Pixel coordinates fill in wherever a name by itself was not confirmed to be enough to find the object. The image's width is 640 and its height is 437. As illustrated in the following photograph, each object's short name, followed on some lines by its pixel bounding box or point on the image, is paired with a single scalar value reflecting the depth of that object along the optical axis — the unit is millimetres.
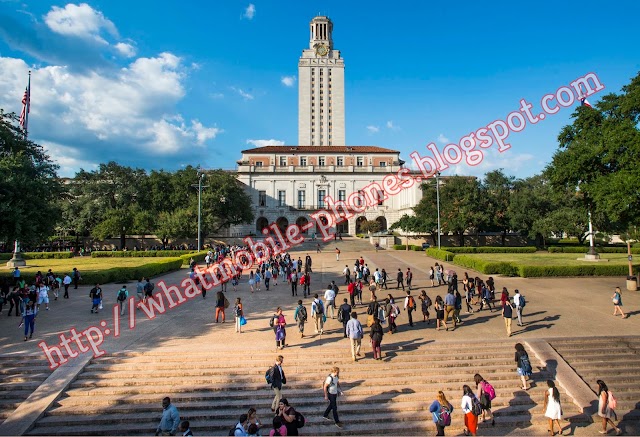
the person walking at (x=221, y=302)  14375
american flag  28547
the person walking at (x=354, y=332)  10633
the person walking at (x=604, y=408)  8242
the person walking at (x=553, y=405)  7984
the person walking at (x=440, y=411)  7418
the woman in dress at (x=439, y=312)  13617
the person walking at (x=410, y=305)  13906
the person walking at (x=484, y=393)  8141
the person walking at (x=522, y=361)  9586
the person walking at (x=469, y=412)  7777
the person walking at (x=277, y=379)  8500
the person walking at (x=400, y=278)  20498
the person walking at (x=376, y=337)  10750
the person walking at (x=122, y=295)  15344
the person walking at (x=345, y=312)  12477
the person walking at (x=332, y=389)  8250
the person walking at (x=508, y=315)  12367
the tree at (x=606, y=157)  19594
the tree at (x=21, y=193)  18844
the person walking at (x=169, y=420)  7312
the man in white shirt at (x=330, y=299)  14304
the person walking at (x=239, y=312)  13141
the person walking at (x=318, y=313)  12602
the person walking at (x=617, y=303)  15141
